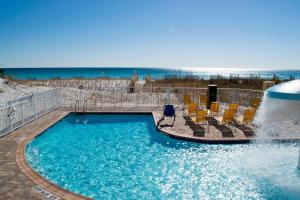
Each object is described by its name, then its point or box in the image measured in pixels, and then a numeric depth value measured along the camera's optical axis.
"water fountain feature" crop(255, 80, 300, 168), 3.36
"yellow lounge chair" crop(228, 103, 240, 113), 8.12
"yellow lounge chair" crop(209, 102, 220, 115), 8.53
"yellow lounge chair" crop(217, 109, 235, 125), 7.29
